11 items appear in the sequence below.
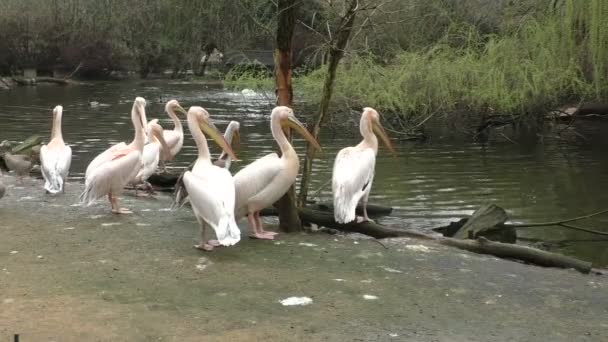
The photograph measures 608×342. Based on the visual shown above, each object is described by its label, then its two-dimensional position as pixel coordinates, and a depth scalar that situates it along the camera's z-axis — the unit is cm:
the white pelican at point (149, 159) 933
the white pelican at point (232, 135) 931
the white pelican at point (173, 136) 1086
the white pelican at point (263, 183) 677
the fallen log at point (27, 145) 1229
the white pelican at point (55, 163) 895
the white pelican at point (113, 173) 782
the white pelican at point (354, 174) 736
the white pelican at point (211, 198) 600
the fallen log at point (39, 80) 4131
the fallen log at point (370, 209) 846
